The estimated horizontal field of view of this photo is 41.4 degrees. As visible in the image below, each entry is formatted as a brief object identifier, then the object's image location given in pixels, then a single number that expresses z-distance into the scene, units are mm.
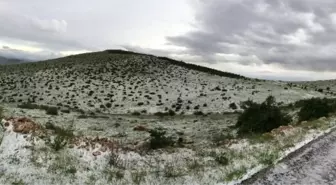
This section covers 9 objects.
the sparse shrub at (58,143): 15336
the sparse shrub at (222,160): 16047
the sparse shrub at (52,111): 38012
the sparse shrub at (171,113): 45994
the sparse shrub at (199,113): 46100
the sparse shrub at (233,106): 48731
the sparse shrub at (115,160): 15039
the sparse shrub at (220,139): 19812
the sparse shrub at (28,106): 42969
